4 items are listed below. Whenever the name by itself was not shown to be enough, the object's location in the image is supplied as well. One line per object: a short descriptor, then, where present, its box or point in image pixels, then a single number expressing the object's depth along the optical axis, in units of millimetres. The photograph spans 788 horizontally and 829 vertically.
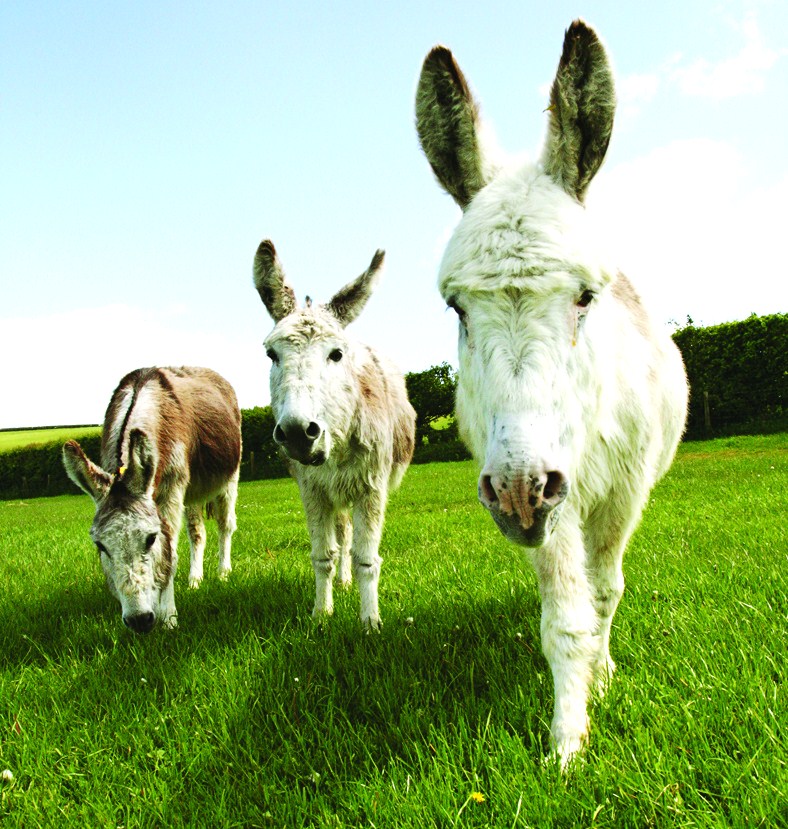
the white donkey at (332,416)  3973
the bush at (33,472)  34906
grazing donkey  3977
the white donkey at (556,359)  1958
